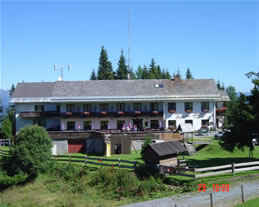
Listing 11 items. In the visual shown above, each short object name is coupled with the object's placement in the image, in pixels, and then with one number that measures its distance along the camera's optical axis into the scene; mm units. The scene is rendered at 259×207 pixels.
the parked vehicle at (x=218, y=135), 40394
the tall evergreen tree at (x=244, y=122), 25141
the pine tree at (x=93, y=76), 98106
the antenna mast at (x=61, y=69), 55738
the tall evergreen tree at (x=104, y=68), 84125
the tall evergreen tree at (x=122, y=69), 85894
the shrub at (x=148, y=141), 32812
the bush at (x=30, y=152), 27703
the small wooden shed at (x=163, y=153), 24000
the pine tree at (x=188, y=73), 92744
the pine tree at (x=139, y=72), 99506
